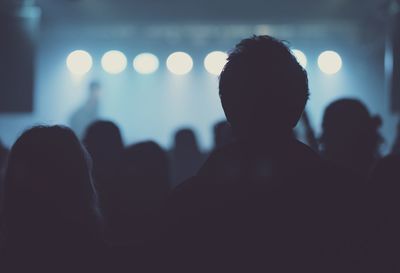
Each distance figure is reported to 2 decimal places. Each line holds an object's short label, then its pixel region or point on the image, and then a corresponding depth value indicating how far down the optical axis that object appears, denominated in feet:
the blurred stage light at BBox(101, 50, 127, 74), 33.40
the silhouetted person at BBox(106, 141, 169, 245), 9.38
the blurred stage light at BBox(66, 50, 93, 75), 33.14
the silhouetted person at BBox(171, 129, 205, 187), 14.75
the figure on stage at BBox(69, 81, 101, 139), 29.01
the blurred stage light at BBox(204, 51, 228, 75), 32.69
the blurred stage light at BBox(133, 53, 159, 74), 33.35
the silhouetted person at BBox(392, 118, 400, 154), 12.27
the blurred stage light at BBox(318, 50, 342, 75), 33.12
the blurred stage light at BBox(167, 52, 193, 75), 33.35
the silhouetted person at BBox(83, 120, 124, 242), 9.58
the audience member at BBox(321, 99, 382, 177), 8.34
